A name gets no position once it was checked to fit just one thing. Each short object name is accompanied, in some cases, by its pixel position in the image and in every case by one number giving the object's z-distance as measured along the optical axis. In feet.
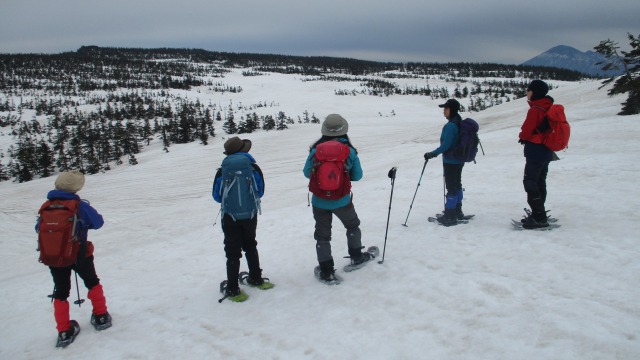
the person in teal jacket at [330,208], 14.94
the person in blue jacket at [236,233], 15.01
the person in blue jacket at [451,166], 19.88
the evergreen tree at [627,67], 48.99
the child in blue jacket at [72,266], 13.26
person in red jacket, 17.46
